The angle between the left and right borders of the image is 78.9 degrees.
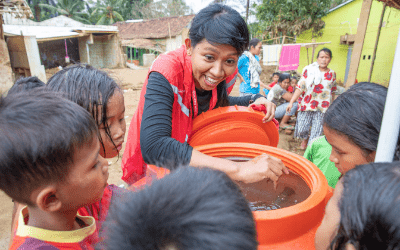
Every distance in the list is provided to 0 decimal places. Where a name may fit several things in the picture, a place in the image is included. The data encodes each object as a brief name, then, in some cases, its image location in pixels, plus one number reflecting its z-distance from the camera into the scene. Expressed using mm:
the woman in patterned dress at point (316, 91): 3902
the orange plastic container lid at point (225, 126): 1387
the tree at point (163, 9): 27359
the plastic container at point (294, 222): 779
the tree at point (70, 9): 25797
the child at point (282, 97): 5468
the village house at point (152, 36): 19500
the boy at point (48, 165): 598
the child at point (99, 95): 1056
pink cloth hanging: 8250
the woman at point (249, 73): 4535
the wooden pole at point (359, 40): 4391
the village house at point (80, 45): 12789
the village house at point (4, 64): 5566
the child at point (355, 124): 985
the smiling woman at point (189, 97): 1029
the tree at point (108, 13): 26109
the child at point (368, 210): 464
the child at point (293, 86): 5621
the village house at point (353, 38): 5375
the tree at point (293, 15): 11453
